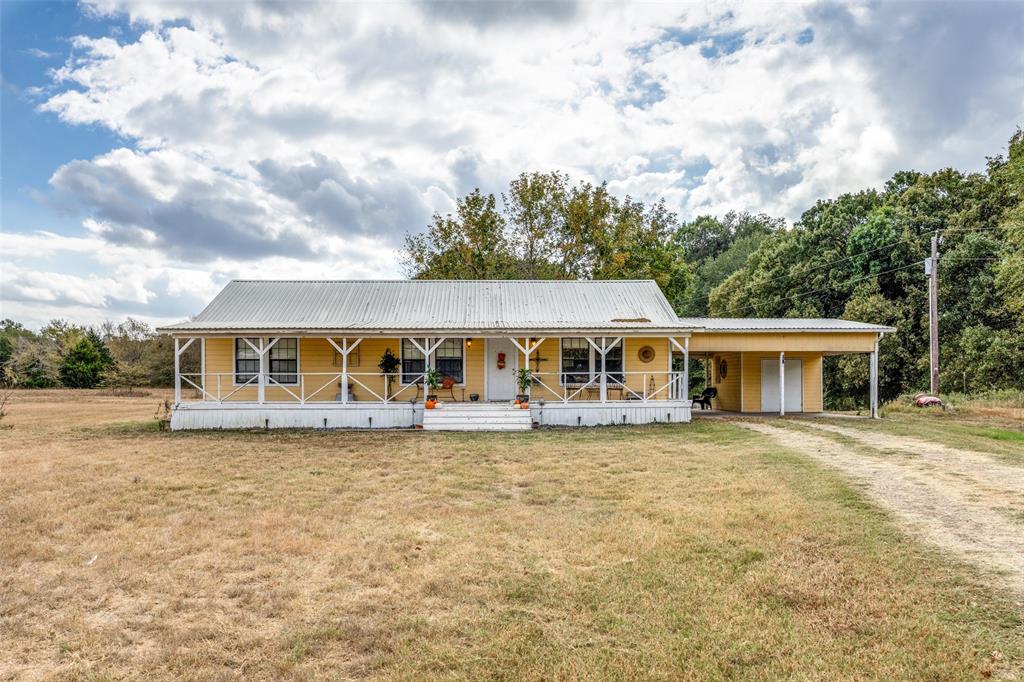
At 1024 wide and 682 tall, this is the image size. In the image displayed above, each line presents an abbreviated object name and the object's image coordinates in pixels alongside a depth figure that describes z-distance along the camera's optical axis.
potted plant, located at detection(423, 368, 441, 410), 16.29
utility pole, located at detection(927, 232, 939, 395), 21.12
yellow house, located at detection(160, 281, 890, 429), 16.05
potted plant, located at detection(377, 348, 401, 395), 17.27
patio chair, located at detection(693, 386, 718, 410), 19.53
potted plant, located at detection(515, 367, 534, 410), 16.34
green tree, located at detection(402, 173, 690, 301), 28.16
